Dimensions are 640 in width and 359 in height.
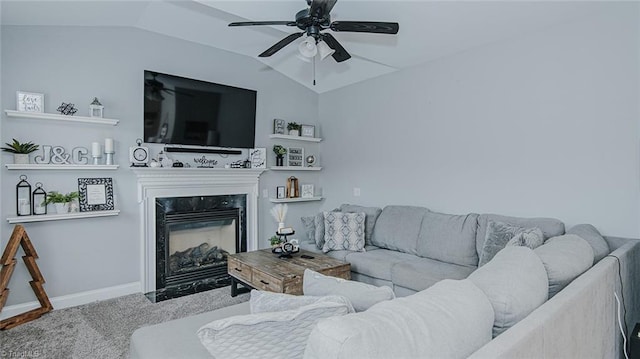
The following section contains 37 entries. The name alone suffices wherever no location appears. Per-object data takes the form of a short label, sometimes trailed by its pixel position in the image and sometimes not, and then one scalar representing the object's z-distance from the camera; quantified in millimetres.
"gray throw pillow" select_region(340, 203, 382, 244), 4130
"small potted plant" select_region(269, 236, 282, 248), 3805
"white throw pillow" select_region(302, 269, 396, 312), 1310
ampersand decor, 3316
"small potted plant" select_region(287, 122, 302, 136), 5043
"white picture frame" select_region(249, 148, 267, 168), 4672
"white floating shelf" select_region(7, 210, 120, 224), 3080
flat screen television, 3900
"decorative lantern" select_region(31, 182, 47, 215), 3221
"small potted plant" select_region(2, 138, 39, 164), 3074
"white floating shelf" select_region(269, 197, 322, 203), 4883
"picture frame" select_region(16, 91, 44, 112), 3133
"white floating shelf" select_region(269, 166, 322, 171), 4840
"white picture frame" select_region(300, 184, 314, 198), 5215
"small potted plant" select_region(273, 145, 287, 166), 4902
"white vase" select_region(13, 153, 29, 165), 3090
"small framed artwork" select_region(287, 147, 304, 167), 5090
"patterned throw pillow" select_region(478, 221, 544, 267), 2679
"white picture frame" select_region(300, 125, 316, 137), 5227
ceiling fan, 2500
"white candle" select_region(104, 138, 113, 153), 3518
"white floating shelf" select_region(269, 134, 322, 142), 4848
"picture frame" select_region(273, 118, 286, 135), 4918
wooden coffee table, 2896
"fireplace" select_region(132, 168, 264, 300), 3852
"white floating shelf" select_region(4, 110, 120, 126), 3064
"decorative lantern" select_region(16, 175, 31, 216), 3135
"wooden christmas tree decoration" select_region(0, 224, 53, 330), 2918
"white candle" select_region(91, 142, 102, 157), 3467
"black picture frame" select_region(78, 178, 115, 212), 3479
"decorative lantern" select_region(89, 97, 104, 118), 3490
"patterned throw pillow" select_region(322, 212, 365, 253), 3850
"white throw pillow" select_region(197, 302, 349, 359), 1063
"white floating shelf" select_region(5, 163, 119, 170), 3053
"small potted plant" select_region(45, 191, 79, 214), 3275
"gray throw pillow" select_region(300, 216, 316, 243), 4102
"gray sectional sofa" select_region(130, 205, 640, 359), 872
